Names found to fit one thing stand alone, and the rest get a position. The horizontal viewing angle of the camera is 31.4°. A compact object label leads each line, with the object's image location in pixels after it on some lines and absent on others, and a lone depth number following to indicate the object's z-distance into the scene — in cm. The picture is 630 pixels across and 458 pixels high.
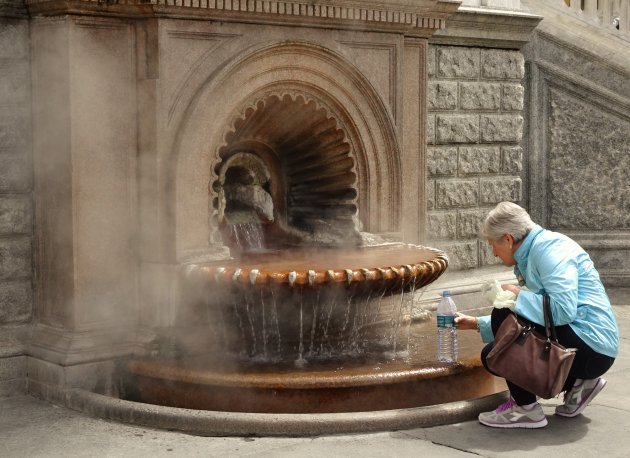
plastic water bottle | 686
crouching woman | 600
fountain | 650
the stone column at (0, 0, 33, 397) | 694
